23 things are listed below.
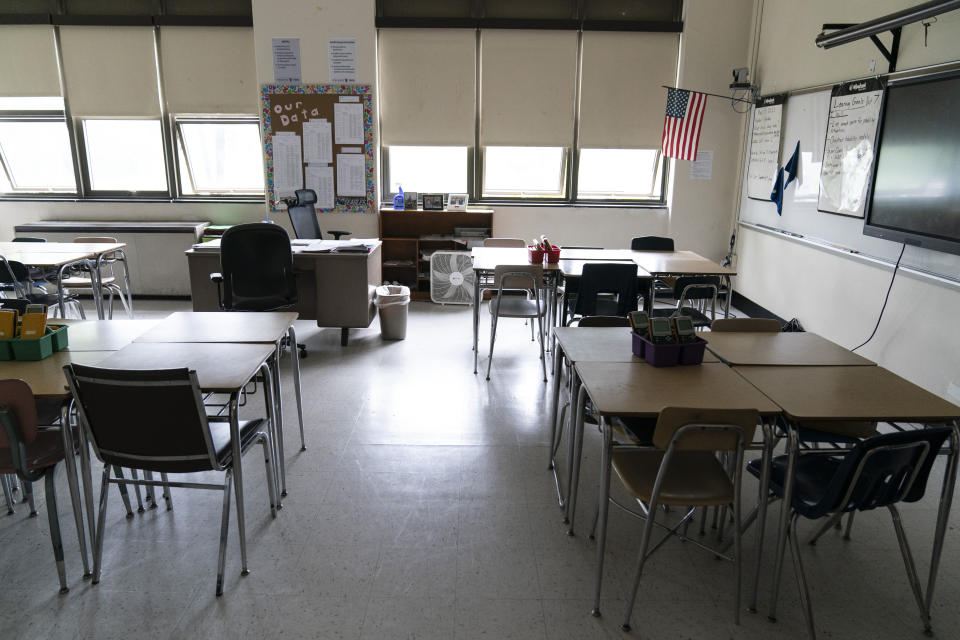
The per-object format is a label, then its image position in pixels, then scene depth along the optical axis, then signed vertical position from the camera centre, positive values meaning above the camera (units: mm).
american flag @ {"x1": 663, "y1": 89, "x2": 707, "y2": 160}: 6727 +667
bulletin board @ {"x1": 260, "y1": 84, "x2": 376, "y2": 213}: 6926 +426
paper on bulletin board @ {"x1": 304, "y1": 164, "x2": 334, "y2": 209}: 7141 +3
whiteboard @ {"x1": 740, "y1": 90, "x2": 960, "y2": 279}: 4770 -126
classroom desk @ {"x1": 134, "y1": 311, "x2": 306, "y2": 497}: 3102 -739
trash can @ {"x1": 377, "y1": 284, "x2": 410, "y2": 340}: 5660 -1120
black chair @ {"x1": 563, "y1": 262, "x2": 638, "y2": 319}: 4531 -702
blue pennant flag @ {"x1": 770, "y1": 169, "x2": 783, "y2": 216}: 6020 -37
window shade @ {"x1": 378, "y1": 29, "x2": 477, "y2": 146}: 6984 +1057
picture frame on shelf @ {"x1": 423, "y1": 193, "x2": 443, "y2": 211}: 7168 -198
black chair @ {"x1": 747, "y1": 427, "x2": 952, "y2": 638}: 2092 -1009
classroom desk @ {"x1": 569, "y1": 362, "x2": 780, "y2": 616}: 2350 -797
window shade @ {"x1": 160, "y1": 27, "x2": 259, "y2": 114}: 7027 +1216
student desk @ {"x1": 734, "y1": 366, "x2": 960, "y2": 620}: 2305 -799
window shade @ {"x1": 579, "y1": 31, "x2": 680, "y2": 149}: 6941 +1065
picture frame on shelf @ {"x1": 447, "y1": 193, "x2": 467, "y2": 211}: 7215 -202
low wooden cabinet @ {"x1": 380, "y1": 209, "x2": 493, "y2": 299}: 7289 -612
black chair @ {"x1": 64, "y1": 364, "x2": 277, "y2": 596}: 2270 -875
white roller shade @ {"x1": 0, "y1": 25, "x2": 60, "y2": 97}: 6969 +1263
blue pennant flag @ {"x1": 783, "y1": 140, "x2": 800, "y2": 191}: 5723 +179
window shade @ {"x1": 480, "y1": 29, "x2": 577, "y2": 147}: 6957 +1056
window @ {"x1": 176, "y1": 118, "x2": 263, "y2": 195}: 7348 +281
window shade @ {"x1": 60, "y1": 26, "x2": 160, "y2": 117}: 6984 +1188
